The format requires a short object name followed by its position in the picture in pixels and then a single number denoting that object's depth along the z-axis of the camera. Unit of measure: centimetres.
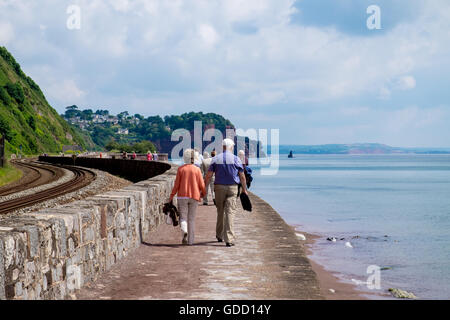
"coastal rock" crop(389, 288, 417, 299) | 1438
